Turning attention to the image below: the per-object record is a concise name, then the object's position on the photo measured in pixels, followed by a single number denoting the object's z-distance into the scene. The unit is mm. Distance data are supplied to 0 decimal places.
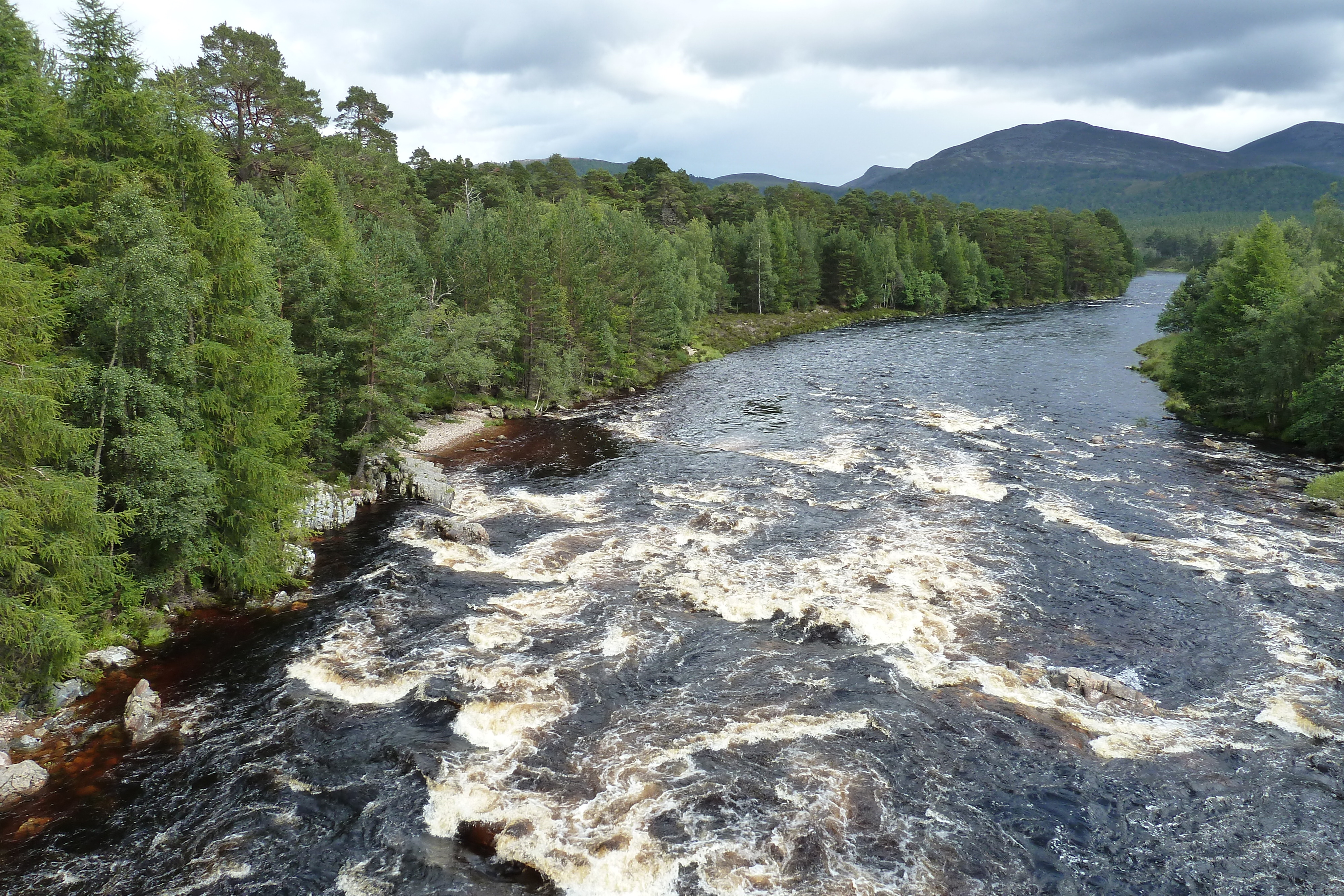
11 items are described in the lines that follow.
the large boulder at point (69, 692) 19000
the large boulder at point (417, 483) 36188
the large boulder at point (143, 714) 18062
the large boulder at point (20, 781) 15922
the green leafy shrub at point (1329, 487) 33250
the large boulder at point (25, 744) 17359
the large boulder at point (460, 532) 30609
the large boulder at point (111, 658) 20766
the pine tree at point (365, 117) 83312
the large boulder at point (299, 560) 27156
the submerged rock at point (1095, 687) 19578
